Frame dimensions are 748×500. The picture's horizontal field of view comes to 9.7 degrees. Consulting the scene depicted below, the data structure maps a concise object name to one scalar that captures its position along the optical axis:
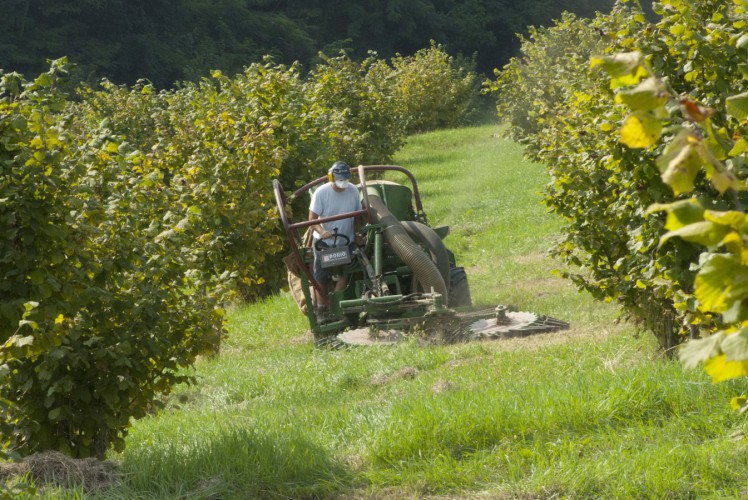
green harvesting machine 39.51
